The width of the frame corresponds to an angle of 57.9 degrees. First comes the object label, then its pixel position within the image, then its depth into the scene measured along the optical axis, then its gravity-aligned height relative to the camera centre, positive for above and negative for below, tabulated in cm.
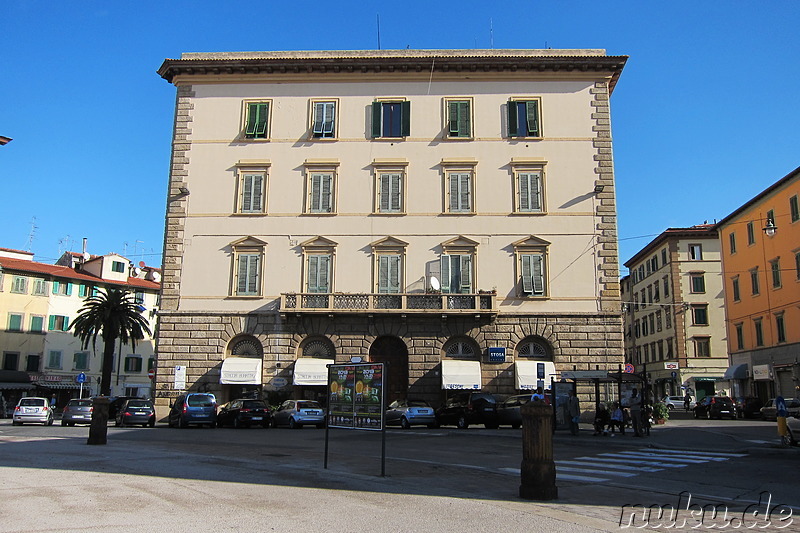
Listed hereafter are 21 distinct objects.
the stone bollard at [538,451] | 973 -74
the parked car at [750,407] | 4247 -48
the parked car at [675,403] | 5904 -43
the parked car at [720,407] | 4284 -52
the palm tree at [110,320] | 4572 +439
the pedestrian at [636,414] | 2327 -54
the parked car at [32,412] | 3362 -107
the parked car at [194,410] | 2931 -77
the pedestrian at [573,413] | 2392 -55
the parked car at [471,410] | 2930 -61
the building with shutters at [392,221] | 3322 +813
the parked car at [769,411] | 3847 -63
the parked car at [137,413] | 3048 -96
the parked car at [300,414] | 2969 -90
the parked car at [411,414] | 2967 -83
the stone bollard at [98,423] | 1842 -84
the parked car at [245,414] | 2973 -91
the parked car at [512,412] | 2878 -65
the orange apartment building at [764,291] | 4372 +707
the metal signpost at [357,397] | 1294 -7
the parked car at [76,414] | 3369 -113
